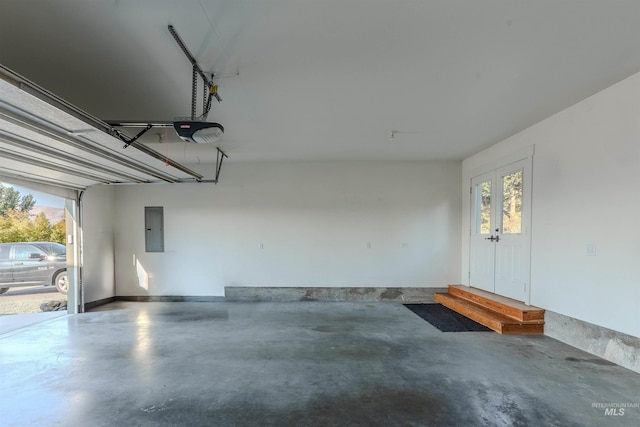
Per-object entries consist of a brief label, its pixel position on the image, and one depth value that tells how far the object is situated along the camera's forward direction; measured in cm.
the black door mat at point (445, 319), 421
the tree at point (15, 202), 772
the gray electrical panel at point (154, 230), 613
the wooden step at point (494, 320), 393
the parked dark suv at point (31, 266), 610
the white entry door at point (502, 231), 423
